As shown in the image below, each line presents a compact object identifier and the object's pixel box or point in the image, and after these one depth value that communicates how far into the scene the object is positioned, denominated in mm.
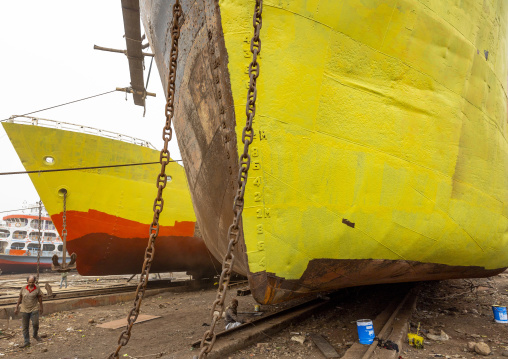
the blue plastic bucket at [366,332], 3451
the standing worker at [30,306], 4747
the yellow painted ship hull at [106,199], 7914
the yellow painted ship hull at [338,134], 2756
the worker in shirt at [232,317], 4789
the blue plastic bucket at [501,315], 4445
